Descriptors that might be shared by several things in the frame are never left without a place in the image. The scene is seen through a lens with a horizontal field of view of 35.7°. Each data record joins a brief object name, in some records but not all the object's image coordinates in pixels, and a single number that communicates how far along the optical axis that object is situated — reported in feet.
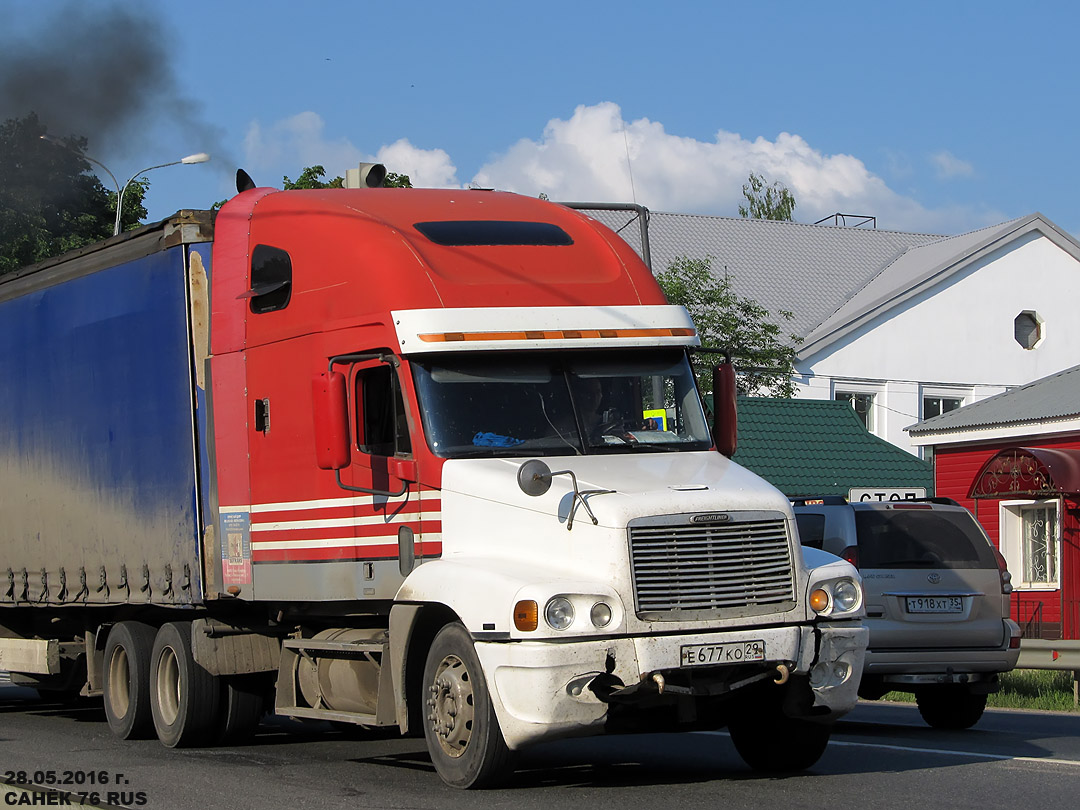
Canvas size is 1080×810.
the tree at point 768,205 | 294.66
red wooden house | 87.66
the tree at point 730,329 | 113.29
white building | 151.94
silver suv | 43.68
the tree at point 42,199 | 121.29
